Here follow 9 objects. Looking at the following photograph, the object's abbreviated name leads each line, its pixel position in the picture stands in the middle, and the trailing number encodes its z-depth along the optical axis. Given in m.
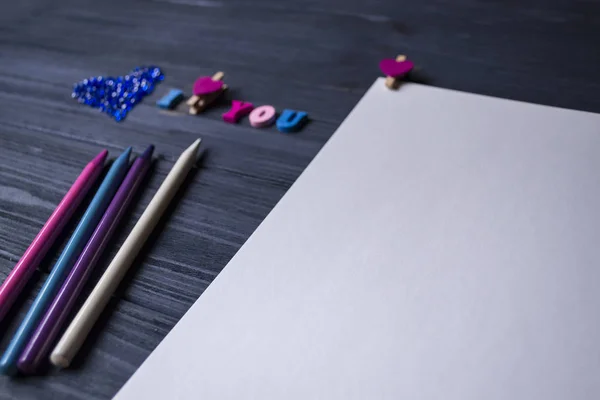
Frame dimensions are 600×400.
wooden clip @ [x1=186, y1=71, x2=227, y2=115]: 0.65
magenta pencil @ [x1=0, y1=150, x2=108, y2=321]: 0.47
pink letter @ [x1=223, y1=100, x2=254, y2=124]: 0.62
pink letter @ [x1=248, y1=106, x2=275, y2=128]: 0.61
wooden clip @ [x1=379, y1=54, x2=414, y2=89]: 0.63
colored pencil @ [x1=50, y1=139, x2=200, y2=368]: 0.42
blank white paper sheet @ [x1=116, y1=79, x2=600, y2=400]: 0.38
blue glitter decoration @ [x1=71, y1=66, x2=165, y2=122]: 0.68
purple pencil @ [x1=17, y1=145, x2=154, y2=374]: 0.42
